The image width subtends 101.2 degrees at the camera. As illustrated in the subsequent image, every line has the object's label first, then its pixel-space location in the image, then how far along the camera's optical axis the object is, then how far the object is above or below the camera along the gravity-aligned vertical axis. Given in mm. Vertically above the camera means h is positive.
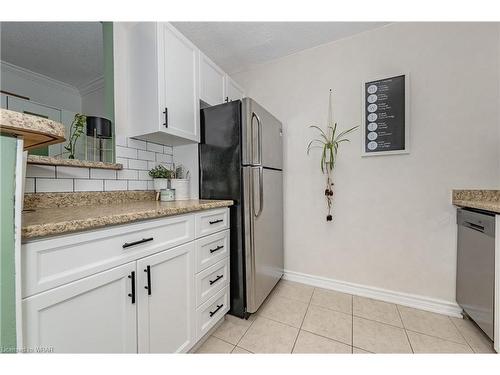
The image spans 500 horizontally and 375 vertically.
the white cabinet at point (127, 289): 638 -431
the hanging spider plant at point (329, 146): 1929 +359
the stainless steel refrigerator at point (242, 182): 1486 +14
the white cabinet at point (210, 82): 1723 +906
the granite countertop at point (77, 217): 606 -131
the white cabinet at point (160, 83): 1372 +712
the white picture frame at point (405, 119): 1673 +547
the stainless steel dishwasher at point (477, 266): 1184 -520
